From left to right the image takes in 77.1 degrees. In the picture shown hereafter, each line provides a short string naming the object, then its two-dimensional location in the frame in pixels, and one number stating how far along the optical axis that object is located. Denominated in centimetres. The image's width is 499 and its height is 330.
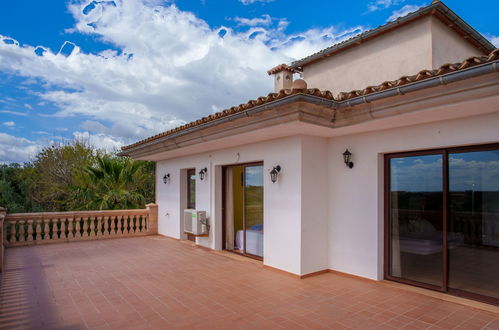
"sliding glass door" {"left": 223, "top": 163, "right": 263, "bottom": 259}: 779
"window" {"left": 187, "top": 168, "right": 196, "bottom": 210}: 1070
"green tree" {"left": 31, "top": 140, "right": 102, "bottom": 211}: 1906
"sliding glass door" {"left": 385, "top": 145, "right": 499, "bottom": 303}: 475
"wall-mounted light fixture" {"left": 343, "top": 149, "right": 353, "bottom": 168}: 628
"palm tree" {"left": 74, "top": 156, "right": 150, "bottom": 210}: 1180
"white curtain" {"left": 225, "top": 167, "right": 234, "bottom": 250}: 877
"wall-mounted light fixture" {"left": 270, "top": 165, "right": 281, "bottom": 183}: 673
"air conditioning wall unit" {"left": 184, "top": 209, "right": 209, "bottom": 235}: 899
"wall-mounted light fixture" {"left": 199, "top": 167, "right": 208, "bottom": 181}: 934
